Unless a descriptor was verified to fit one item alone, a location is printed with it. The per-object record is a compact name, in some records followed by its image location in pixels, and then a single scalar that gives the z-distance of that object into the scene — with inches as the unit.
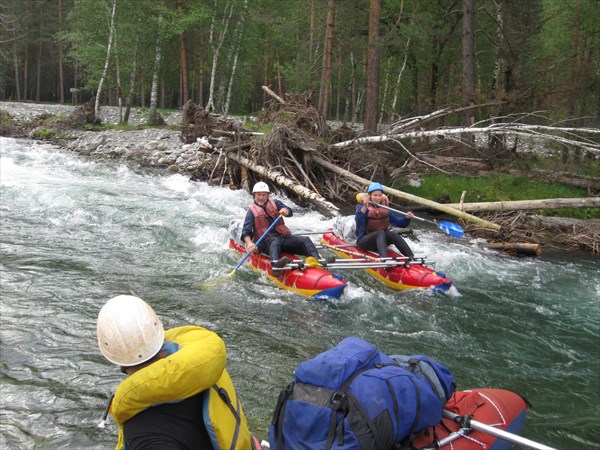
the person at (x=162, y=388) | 76.1
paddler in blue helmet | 292.4
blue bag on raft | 88.1
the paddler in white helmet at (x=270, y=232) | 282.5
